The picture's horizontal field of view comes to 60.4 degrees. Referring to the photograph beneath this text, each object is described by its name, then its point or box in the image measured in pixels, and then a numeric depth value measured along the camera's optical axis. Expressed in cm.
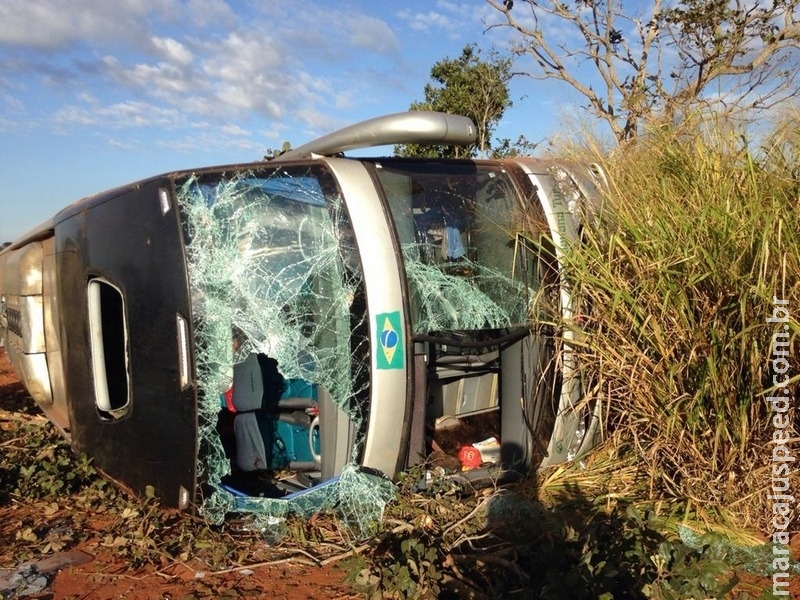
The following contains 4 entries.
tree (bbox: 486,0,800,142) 749
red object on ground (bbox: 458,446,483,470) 377
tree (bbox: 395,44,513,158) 1114
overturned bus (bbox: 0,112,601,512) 311
